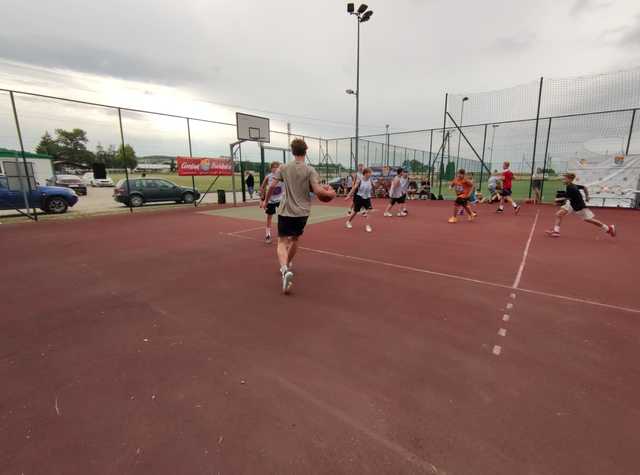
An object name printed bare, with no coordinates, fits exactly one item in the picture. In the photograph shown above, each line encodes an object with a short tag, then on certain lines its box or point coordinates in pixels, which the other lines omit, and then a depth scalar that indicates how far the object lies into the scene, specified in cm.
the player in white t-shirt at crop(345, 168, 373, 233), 920
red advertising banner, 1459
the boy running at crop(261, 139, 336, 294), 417
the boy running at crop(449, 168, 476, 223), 1020
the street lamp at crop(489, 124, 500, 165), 1721
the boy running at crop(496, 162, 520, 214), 1257
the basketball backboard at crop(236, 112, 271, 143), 1684
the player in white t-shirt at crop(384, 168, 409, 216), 1164
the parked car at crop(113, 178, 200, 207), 1420
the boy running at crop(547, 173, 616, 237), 724
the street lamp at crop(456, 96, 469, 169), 1735
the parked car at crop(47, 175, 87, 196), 2358
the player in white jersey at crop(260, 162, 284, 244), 701
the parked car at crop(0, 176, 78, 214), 1080
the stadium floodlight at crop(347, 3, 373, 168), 1538
